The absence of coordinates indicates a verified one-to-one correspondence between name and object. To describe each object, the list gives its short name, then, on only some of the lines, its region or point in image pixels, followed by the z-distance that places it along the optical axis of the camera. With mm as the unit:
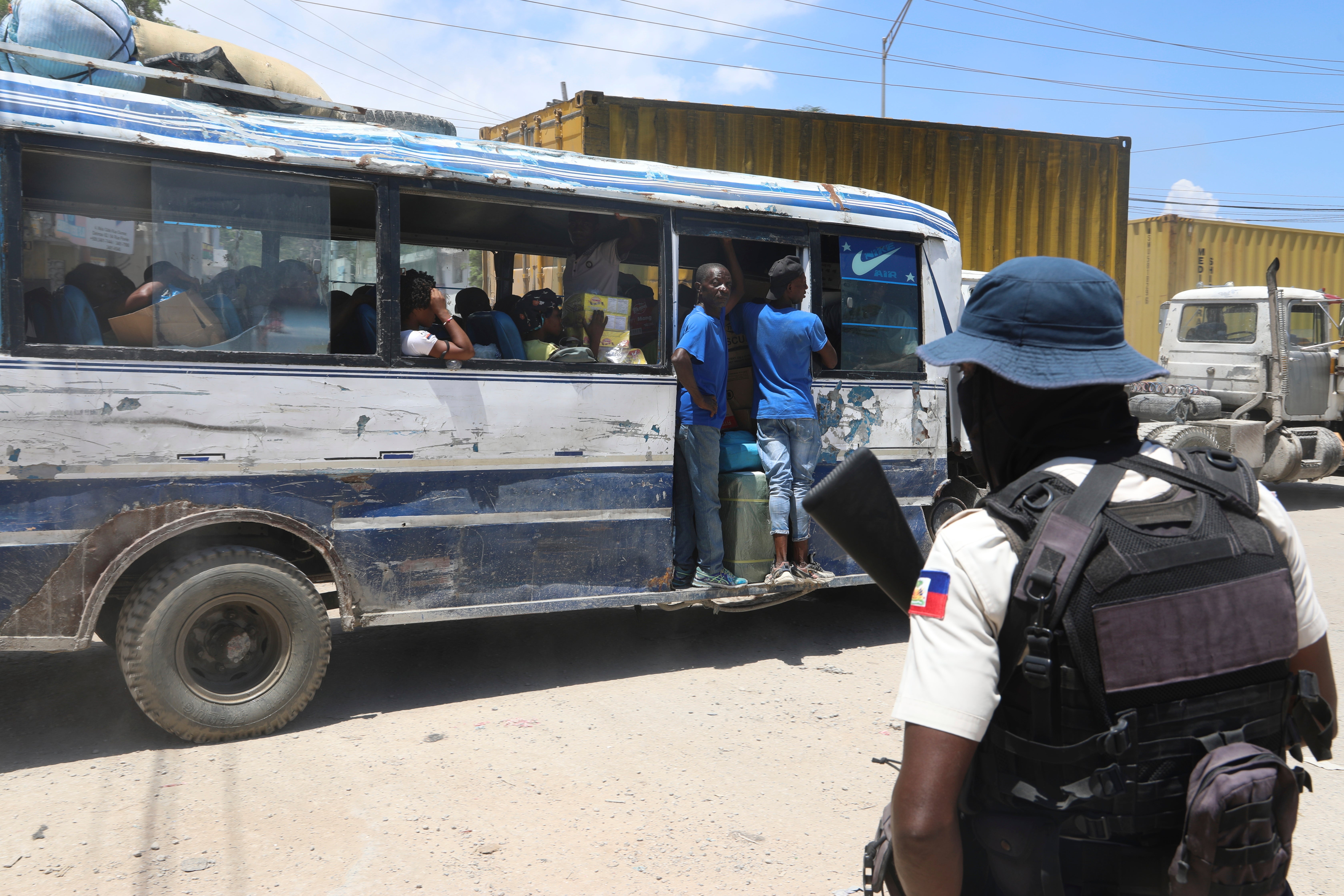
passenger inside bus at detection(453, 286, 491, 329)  5246
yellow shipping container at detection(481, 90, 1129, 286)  8727
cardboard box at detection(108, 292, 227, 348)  3857
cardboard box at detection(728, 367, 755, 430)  5730
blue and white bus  3699
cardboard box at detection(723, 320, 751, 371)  5750
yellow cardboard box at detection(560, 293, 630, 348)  5156
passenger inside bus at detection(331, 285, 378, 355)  4281
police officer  1304
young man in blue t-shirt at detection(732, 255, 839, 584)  5305
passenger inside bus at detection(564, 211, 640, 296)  5238
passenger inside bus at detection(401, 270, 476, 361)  4359
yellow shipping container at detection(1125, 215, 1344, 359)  15648
